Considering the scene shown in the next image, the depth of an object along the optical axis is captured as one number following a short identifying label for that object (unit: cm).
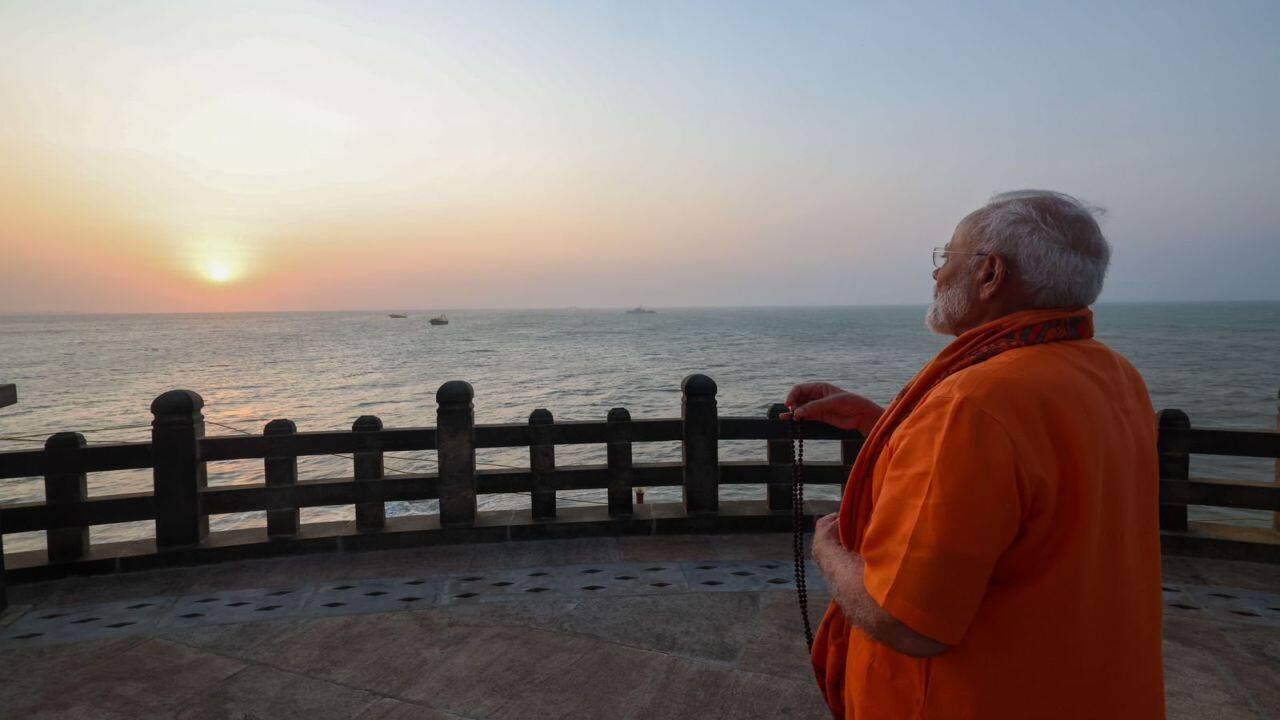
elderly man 165
